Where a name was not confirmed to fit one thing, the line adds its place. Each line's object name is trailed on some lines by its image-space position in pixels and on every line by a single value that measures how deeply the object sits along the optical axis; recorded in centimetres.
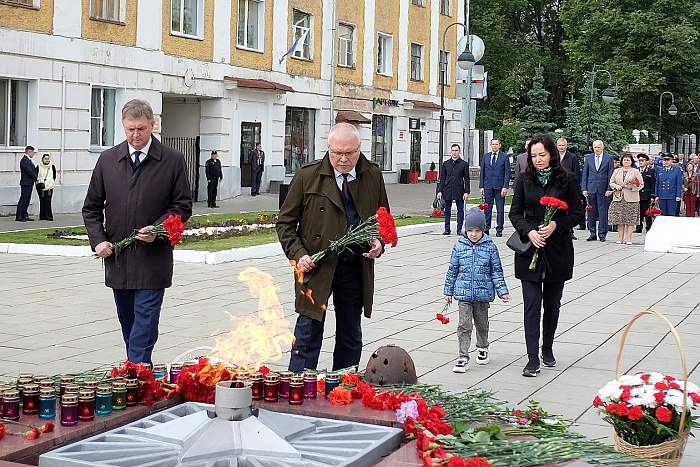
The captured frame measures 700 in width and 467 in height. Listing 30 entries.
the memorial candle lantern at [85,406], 462
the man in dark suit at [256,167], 3294
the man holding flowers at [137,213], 652
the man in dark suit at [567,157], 1706
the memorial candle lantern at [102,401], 473
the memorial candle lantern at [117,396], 482
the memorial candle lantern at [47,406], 462
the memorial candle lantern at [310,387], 519
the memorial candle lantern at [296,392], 507
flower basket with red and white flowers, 521
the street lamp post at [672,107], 5173
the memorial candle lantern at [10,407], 460
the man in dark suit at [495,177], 2105
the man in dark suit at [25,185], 2283
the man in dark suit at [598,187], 2095
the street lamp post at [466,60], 2558
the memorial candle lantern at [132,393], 491
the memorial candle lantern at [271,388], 511
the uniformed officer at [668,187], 2347
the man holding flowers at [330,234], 632
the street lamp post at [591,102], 3400
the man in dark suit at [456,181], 2095
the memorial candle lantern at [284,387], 515
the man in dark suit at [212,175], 2977
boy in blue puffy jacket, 870
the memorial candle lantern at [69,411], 454
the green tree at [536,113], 3653
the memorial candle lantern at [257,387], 514
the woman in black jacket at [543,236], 831
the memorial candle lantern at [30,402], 469
